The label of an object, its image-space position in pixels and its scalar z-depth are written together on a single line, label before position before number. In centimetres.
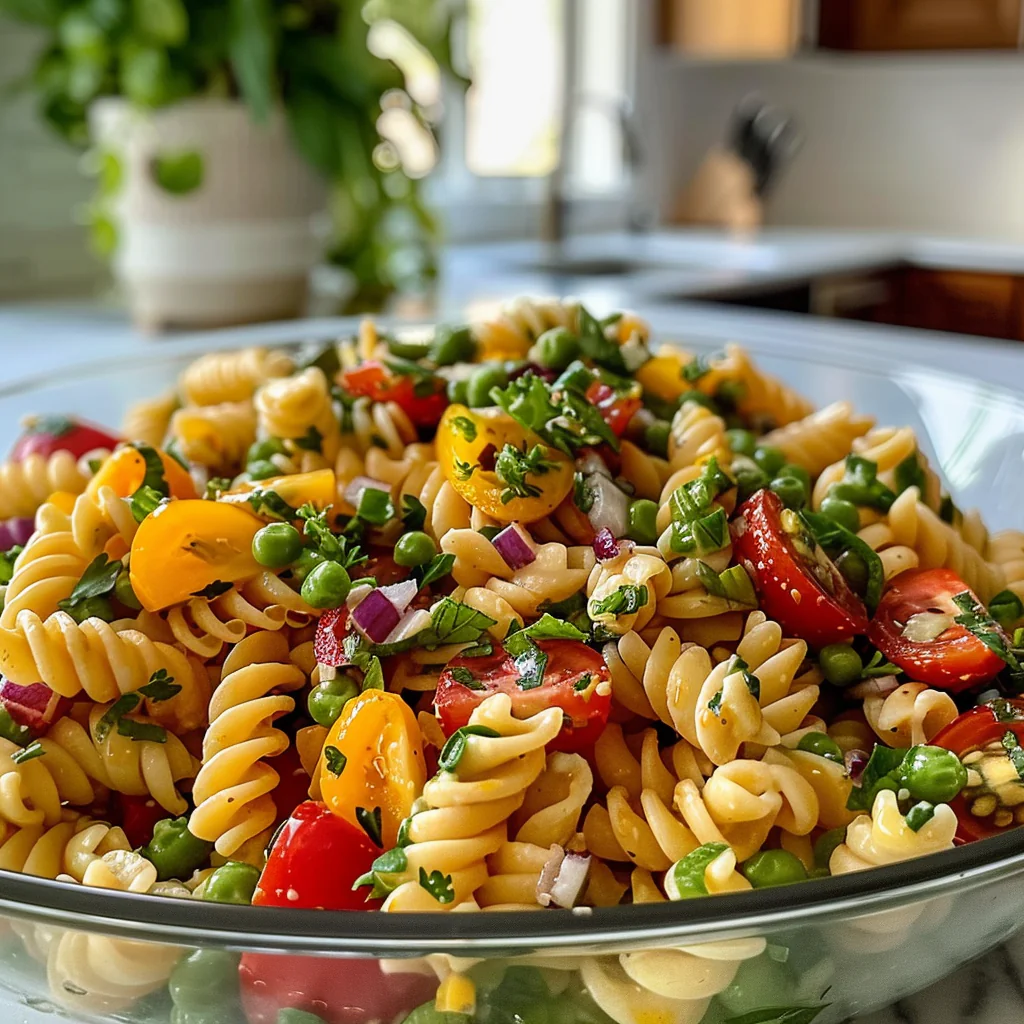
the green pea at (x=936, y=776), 16
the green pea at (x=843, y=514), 23
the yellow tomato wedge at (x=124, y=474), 22
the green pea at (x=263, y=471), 23
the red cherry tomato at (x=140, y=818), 19
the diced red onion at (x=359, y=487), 22
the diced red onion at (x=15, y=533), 25
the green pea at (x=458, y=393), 25
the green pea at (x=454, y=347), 28
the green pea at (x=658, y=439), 24
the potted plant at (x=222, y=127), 51
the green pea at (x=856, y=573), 21
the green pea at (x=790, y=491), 22
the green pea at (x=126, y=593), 20
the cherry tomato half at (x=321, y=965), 12
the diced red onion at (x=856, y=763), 18
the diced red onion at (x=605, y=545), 20
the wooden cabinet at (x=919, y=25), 105
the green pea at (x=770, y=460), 25
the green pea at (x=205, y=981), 12
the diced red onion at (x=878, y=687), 19
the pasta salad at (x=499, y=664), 16
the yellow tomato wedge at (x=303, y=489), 22
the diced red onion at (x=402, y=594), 19
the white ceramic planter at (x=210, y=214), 52
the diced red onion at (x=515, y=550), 20
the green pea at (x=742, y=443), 26
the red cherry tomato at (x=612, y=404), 24
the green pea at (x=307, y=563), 19
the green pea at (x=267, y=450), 25
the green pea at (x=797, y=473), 24
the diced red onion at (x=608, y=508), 21
